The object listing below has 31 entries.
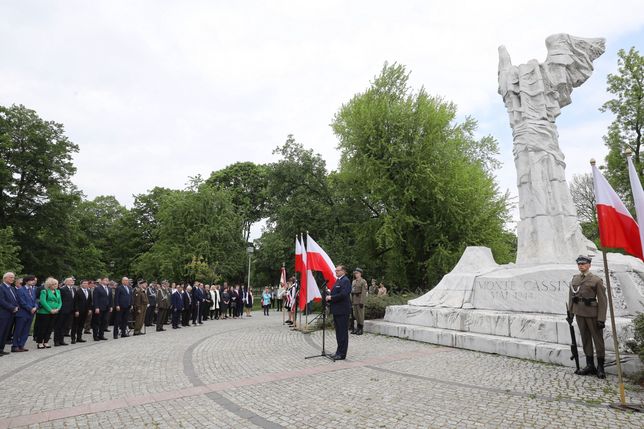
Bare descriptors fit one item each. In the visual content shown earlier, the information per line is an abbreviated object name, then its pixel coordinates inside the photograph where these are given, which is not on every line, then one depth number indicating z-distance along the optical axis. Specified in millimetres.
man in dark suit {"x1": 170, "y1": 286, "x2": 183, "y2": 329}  16547
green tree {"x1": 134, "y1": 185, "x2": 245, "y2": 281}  36562
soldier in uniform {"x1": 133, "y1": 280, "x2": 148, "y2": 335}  14391
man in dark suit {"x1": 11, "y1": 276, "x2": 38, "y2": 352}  10695
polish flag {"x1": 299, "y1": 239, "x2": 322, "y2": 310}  11000
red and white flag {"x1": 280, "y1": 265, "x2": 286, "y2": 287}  18166
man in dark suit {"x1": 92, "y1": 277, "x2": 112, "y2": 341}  12703
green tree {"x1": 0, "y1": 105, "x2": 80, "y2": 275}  28562
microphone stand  8552
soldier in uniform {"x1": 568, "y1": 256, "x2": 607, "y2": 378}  6477
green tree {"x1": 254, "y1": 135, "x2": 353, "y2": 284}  28016
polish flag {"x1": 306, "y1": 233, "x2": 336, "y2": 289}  10078
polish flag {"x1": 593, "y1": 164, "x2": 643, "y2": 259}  5668
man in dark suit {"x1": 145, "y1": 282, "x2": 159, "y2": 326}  16658
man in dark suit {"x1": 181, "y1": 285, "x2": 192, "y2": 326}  17688
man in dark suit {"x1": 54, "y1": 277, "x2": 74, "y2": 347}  11588
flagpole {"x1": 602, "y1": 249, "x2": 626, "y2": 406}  5014
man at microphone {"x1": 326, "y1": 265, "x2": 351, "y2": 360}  8523
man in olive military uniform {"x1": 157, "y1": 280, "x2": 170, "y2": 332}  15898
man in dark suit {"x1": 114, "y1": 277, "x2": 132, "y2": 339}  13383
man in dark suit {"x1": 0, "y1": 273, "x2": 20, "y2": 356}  10109
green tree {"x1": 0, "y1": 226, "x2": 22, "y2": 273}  19656
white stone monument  8359
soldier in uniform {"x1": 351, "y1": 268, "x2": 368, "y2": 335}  12695
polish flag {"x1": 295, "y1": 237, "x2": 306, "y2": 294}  12009
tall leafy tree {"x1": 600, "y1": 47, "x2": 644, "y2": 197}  25031
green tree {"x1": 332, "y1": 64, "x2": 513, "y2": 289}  24406
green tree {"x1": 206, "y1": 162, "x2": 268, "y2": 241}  50375
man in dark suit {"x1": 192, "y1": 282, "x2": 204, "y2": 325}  18562
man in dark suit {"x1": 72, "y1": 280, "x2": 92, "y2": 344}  12297
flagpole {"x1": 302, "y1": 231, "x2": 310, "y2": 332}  10830
